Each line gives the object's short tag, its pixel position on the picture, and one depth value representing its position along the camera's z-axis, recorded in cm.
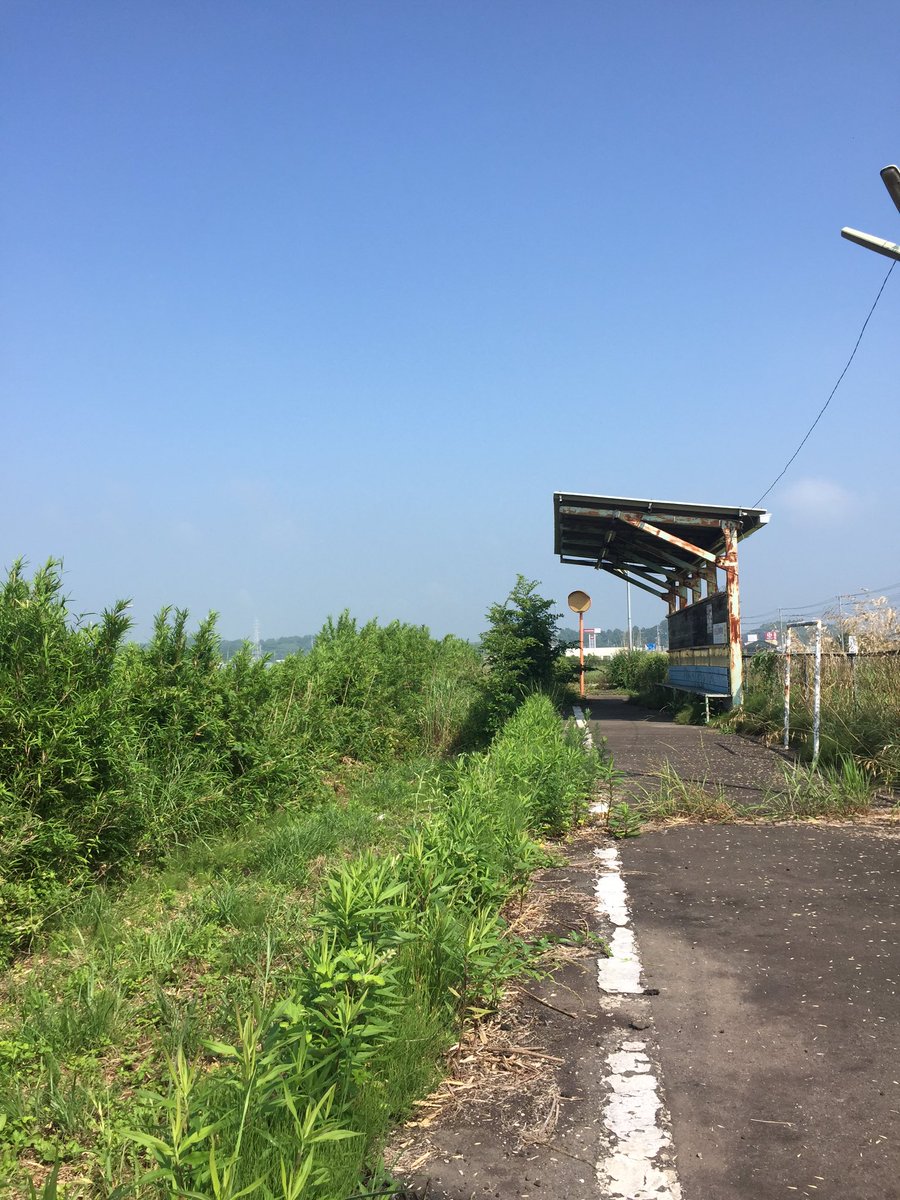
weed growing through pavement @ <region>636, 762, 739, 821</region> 799
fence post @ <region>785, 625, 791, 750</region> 1266
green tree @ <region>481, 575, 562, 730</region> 1633
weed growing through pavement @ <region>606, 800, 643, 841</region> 766
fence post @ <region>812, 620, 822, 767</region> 1013
